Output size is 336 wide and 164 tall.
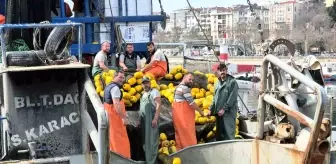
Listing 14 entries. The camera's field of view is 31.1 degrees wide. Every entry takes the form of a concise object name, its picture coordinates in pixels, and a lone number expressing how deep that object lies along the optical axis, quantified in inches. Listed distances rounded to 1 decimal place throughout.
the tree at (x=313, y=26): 3703.2
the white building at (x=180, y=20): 7217.0
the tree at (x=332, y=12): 2897.1
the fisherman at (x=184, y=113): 367.9
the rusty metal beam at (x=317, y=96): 267.9
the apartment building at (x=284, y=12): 6523.1
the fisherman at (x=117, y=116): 340.8
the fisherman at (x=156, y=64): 443.2
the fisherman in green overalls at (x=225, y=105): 382.9
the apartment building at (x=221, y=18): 6815.9
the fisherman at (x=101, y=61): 428.1
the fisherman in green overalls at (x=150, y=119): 348.8
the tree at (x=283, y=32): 4313.7
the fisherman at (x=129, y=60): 463.8
